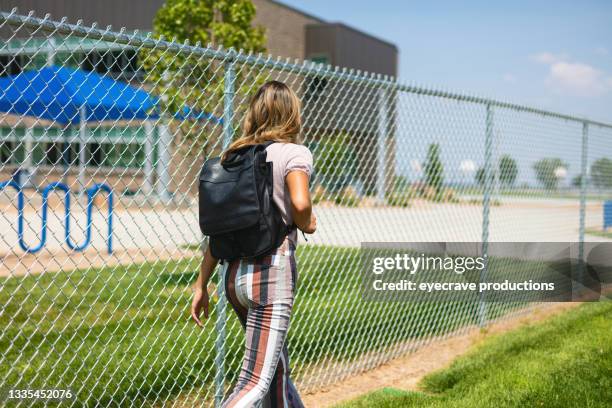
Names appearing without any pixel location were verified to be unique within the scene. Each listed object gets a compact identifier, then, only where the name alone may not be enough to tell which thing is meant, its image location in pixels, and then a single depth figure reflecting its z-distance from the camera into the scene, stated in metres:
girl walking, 2.54
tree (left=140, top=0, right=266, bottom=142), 9.68
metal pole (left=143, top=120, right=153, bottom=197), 19.31
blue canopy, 8.29
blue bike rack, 4.68
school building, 18.47
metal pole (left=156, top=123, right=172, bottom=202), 16.03
